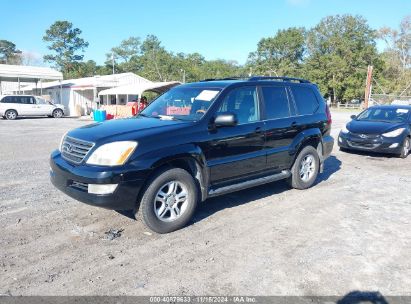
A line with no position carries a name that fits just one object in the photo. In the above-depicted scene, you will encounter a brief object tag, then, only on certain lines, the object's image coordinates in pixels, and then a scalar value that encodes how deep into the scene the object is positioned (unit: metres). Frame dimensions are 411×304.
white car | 24.08
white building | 32.03
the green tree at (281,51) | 75.31
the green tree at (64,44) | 85.62
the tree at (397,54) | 68.31
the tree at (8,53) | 91.62
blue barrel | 21.66
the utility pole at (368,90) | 29.60
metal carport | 28.88
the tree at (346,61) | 60.97
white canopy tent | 23.26
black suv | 4.09
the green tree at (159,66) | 68.75
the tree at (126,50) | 98.25
